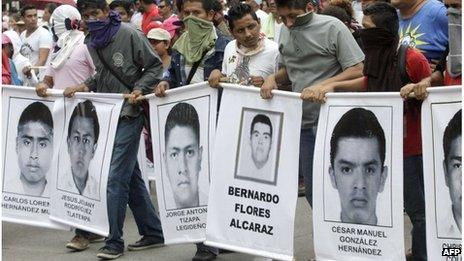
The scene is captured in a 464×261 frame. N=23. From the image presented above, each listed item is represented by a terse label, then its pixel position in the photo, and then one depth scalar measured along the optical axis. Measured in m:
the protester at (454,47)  12.30
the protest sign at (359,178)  12.34
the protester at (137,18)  30.39
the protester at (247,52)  14.67
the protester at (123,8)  27.95
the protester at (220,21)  16.08
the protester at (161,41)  20.33
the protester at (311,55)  13.70
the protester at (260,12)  27.77
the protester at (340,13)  18.59
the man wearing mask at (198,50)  15.46
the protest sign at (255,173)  13.43
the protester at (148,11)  29.52
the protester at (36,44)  28.67
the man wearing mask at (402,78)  12.70
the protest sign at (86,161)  15.82
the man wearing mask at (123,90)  15.80
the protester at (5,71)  18.77
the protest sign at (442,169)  11.81
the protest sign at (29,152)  16.72
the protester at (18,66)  24.67
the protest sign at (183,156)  14.53
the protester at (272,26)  26.28
